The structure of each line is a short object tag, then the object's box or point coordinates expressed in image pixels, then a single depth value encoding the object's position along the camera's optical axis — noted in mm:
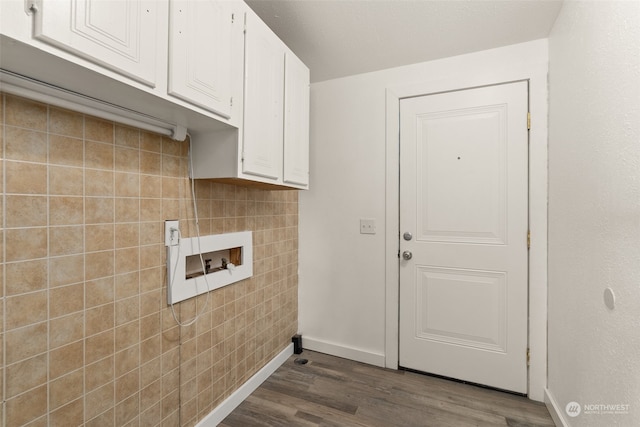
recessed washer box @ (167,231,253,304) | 1403
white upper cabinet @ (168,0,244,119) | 1042
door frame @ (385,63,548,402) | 1876
